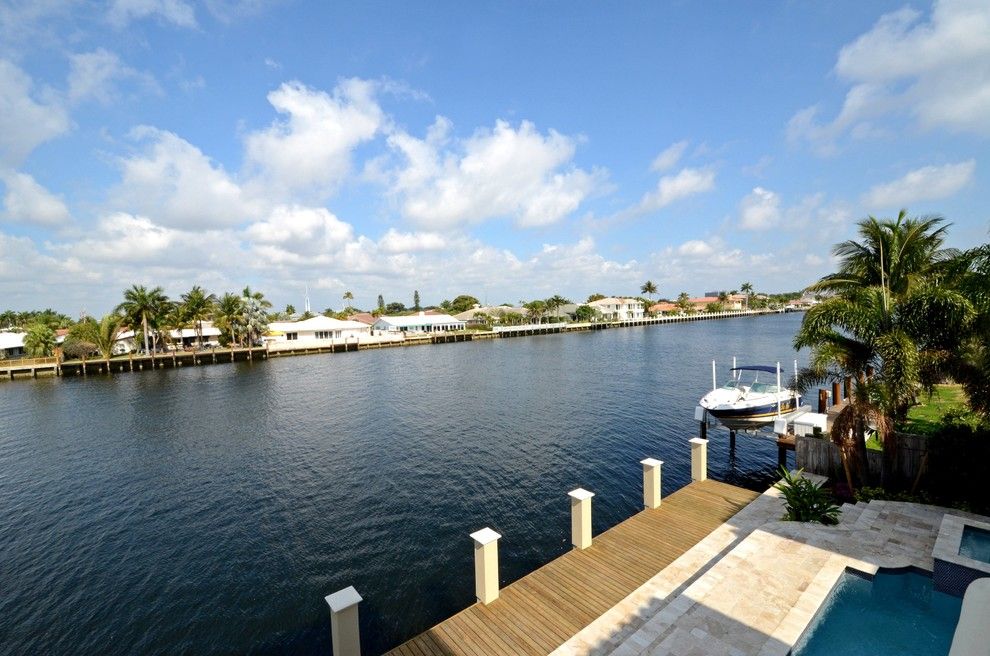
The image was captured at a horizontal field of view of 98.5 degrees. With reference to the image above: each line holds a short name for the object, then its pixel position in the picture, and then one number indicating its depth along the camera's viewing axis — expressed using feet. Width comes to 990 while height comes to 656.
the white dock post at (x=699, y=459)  44.61
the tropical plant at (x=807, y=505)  33.78
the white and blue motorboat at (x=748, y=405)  66.03
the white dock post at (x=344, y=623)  20.80
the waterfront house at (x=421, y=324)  323.57
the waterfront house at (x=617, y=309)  462.60
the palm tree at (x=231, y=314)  226.99
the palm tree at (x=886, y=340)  33.47
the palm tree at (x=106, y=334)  195.83
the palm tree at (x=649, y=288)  579.07
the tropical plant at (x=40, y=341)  192.54
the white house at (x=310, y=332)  253.44
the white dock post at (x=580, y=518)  32.22
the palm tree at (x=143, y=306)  199.93
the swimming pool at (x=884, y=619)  21.77
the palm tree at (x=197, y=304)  223.30
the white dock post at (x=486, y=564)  26.23
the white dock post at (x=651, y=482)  38.75
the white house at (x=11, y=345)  207.92
